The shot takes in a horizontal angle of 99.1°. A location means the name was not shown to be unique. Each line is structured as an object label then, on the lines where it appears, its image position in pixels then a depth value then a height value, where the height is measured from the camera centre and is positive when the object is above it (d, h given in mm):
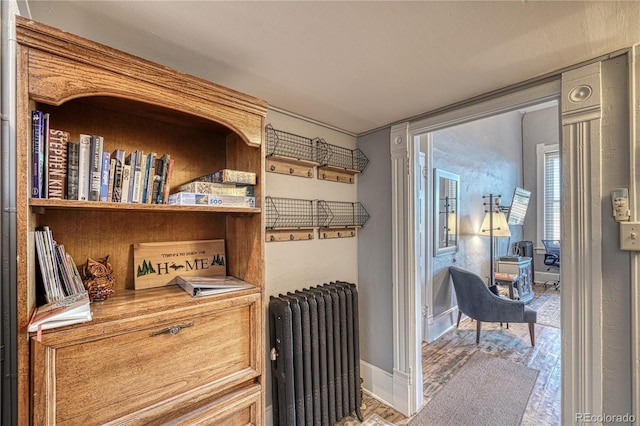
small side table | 3852 -870
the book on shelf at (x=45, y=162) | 879 +175
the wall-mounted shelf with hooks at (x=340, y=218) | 2143 -27
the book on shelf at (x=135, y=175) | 1091 +162
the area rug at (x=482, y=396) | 1984 -1491
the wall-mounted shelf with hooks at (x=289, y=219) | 1833 -29
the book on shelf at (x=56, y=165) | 900 +172
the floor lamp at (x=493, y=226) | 4039 -177
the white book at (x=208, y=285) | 1195 -329
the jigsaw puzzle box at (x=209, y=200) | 1175 +71
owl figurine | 1093 -260
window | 5664 +470
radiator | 1648 -917
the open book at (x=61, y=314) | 807 -307
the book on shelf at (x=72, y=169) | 947 +164
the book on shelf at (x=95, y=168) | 982 +172
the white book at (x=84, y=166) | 958 +176
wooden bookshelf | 825 -152
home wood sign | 1289 -233
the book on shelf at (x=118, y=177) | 1046 +149
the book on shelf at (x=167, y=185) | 1187 +134
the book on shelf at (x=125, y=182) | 1068 +133
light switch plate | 1192 -99
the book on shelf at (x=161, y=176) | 1182 +172
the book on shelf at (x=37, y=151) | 853 +207
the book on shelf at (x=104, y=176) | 1002 +146
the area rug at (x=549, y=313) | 3758 -1487
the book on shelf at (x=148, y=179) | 1127 +153
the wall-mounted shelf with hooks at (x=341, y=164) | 2141 +418
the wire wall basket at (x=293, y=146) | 1821 +497
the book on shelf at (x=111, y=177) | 1023 +146
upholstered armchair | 2922 -1005
